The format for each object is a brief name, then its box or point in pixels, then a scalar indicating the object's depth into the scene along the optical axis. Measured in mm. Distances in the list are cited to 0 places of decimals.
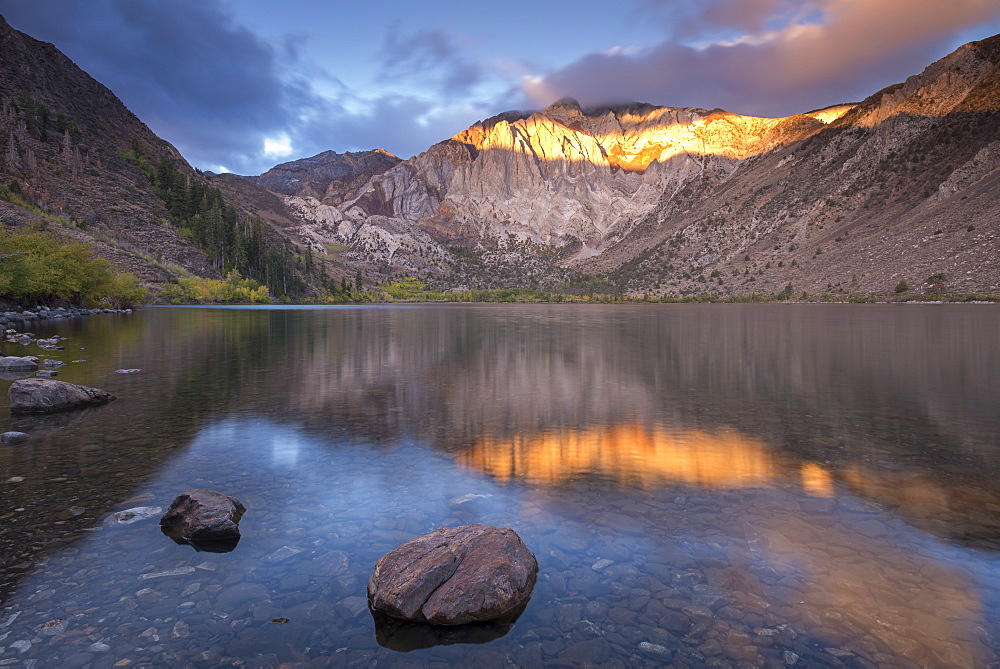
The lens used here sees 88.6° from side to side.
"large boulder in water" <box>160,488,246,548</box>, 8719
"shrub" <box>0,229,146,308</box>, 56188
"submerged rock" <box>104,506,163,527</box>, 9266
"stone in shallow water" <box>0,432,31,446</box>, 13789
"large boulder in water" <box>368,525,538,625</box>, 6707
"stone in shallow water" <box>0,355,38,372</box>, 25375
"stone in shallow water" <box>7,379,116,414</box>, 16953
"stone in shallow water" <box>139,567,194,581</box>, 7520
